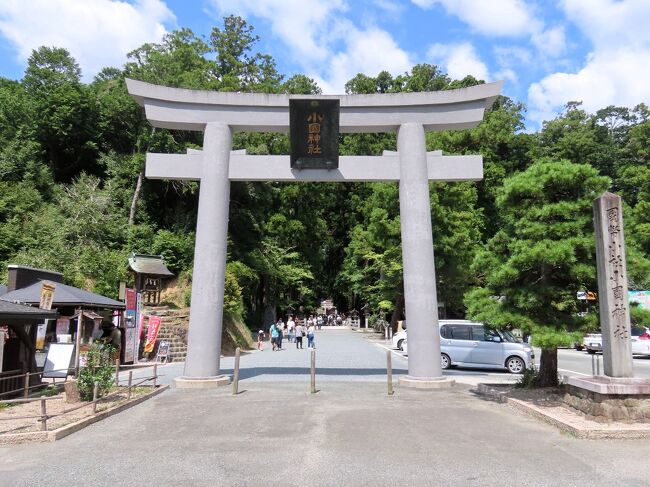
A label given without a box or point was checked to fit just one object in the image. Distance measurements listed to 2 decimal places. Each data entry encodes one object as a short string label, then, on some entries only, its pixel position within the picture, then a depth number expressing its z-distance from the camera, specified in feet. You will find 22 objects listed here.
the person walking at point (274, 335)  90.07
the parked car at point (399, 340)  87.54
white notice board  42.52
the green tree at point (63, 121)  121.39
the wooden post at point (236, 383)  38.06
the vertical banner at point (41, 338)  49.52
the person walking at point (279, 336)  90.84
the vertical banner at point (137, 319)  62.80
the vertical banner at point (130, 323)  61.31
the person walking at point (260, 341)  95.05
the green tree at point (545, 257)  31.89
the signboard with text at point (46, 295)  41.34
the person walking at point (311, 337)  85.99
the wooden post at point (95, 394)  29.75
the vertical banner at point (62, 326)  52.37
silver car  56.54
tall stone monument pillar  27.58
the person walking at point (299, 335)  93.66
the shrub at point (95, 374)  32.78
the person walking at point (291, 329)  112.98
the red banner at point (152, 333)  66.13
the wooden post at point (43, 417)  24.61
